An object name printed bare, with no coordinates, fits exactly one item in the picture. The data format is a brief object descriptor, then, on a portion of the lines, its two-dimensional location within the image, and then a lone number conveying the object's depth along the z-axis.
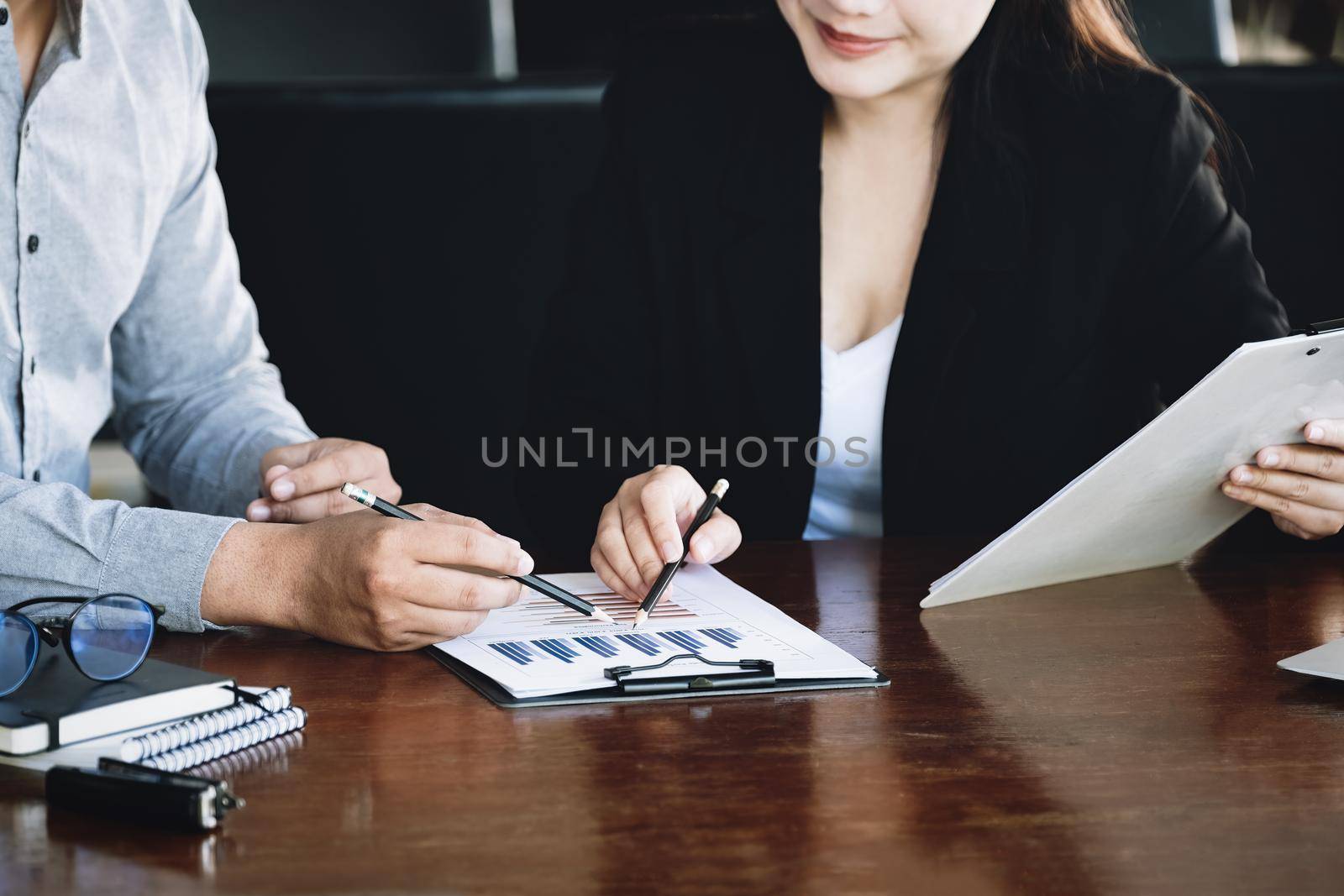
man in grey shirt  1.94
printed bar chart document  1.90
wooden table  1.65
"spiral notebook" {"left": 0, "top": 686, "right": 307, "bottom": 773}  1.73
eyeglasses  1.76
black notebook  1.73
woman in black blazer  2.57
